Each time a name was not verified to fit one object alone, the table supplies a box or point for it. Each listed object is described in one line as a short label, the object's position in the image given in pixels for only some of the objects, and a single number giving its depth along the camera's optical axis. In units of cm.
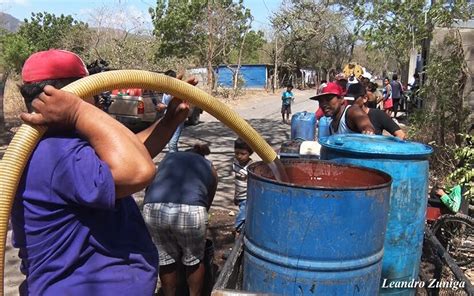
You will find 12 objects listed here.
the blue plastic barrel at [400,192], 301
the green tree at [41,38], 2184
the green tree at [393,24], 1825
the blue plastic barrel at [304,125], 806
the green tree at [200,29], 2567
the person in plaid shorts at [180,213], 330
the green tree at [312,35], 3859
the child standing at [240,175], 438
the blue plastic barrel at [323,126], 663
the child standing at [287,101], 1599
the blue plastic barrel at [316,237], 220
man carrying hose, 155
